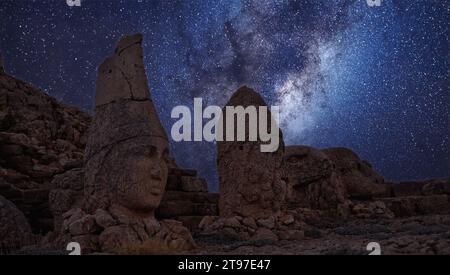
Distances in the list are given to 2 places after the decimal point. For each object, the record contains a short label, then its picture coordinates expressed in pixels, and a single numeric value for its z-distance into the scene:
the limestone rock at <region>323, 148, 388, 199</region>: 16.34
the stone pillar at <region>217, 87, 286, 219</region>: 10.49
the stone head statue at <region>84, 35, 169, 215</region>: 7.54
